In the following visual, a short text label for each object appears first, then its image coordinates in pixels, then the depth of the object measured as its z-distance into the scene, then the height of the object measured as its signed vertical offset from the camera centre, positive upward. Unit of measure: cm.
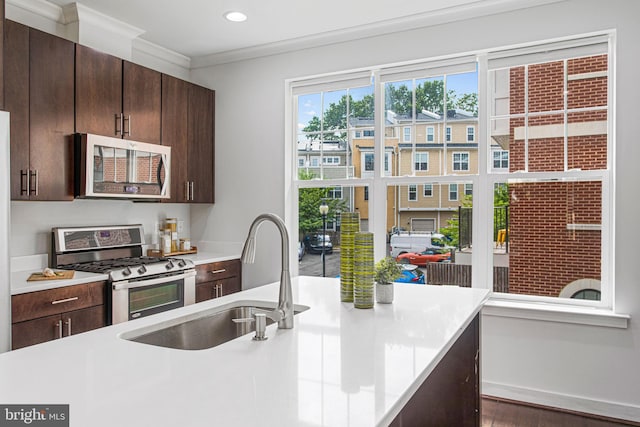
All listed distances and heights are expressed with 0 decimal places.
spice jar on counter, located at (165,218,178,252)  410 -17
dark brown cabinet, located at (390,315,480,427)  141 -65
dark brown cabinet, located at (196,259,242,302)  369 -57
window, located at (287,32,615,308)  304 +41
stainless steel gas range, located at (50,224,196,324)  296 -39
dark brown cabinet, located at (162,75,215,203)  383 +66
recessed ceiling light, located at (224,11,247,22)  334 +144
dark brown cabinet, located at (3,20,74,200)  273 +63
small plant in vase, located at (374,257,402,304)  194 -27
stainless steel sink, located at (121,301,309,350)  161 -44
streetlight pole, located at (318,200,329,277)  401 -2
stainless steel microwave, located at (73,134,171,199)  307 +31
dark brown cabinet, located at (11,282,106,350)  245 -58
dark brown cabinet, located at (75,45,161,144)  313 +84
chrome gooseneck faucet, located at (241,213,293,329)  155 -26
